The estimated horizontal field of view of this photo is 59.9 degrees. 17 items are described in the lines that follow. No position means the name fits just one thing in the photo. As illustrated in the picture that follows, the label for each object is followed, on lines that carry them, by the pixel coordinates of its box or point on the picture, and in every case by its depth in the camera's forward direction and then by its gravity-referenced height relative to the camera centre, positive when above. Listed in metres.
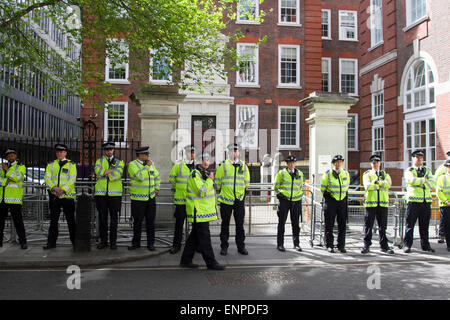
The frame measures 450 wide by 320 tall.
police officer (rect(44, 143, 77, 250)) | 8.02 -0.37
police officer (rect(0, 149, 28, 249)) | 8.11 -0.44
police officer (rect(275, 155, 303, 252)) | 8.42 -0.46
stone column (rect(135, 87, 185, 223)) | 10.16 +1.27
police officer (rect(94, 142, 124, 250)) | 8.03 -0.41
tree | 9.44 +3.68
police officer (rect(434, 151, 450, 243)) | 9.50 -1.23
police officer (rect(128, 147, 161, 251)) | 8.05 -0.45
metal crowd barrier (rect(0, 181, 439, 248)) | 9.09 -1.14
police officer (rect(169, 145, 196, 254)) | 8.09 -0.37
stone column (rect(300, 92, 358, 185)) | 10.80 +1.35
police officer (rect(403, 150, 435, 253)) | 8.46 -0.63
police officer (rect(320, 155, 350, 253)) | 8.38 -0.57
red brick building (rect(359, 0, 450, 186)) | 14.75 +4.22
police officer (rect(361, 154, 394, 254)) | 8.45 -0.63
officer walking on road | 6.80 -0.60
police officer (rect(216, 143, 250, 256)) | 8.09 -0.42
